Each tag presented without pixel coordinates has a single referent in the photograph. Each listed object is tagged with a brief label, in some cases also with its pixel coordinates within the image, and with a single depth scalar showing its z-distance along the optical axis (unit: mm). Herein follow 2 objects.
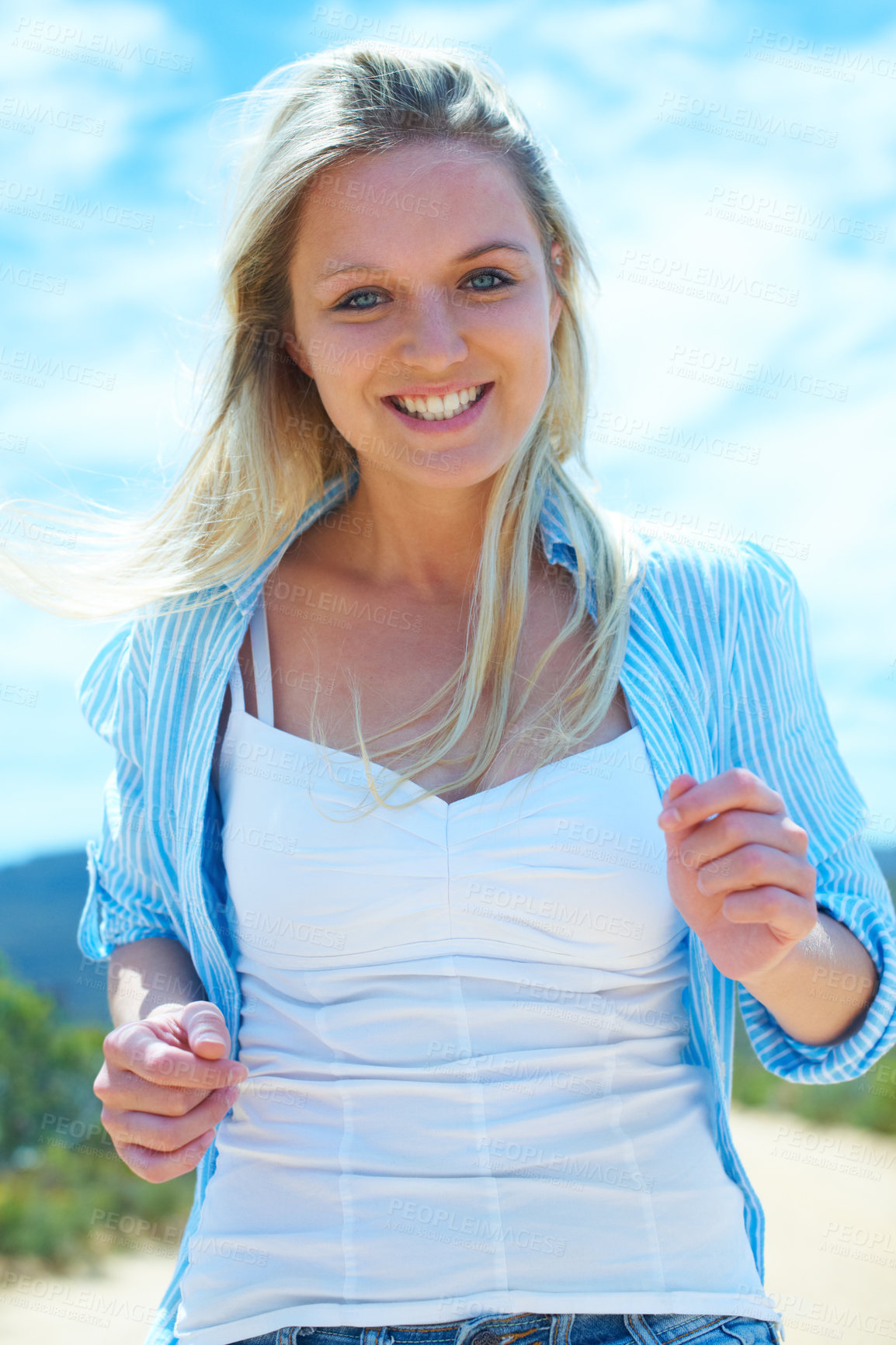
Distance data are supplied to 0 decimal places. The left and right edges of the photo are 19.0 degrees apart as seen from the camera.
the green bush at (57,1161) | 5700
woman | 1175
